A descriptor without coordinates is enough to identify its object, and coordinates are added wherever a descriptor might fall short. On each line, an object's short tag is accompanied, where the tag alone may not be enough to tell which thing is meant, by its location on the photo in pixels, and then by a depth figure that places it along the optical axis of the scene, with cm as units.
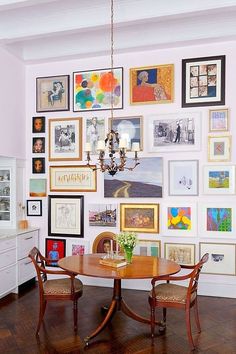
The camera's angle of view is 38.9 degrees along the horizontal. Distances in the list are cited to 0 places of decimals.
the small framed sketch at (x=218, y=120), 485
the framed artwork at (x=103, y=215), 529
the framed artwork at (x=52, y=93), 552
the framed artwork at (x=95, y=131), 535
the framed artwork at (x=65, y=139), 545
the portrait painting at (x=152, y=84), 508
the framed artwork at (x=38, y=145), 562
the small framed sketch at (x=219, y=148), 484
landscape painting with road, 509
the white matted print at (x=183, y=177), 497
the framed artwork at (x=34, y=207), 563
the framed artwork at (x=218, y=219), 483
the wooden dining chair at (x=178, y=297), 337
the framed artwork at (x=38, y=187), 561
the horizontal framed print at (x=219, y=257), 482
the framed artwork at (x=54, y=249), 550
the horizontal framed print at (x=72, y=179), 539
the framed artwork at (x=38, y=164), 562
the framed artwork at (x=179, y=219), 497
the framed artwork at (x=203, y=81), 489
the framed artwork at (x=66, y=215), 543
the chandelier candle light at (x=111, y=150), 337
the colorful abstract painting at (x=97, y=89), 530
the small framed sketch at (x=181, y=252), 496
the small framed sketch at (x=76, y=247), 538
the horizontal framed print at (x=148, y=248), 511
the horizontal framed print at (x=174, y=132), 496
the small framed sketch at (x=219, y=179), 482
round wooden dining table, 338
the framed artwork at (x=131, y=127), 519
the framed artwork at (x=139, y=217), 511
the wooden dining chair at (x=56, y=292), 367
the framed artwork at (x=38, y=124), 563
